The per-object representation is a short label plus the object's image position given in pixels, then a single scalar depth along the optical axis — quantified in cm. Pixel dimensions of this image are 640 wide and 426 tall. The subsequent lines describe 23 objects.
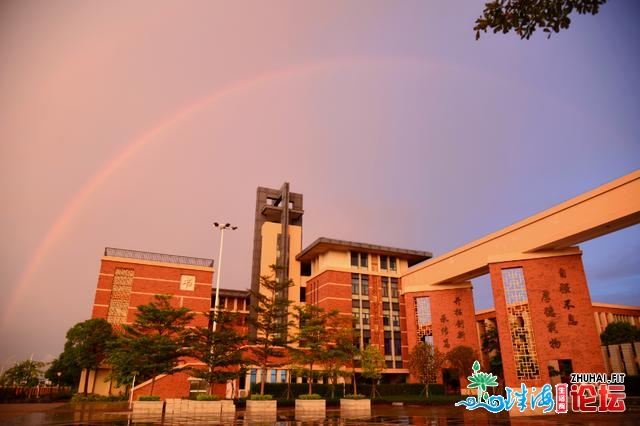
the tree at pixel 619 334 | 4431
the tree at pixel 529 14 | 662
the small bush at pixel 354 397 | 2611
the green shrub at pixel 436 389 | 3781
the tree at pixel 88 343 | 3394
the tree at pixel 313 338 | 3014
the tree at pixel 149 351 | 2698
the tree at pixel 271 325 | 2762
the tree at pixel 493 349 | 4969
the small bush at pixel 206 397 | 2273
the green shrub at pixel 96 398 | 3247
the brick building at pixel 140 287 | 3697
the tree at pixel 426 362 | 3584
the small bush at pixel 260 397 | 2369
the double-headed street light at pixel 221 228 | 2966
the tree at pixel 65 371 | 3644
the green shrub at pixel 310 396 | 2512
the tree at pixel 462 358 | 3656
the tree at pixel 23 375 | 6271
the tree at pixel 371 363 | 3416
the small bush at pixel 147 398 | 2320
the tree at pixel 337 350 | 3068
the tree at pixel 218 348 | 2541
